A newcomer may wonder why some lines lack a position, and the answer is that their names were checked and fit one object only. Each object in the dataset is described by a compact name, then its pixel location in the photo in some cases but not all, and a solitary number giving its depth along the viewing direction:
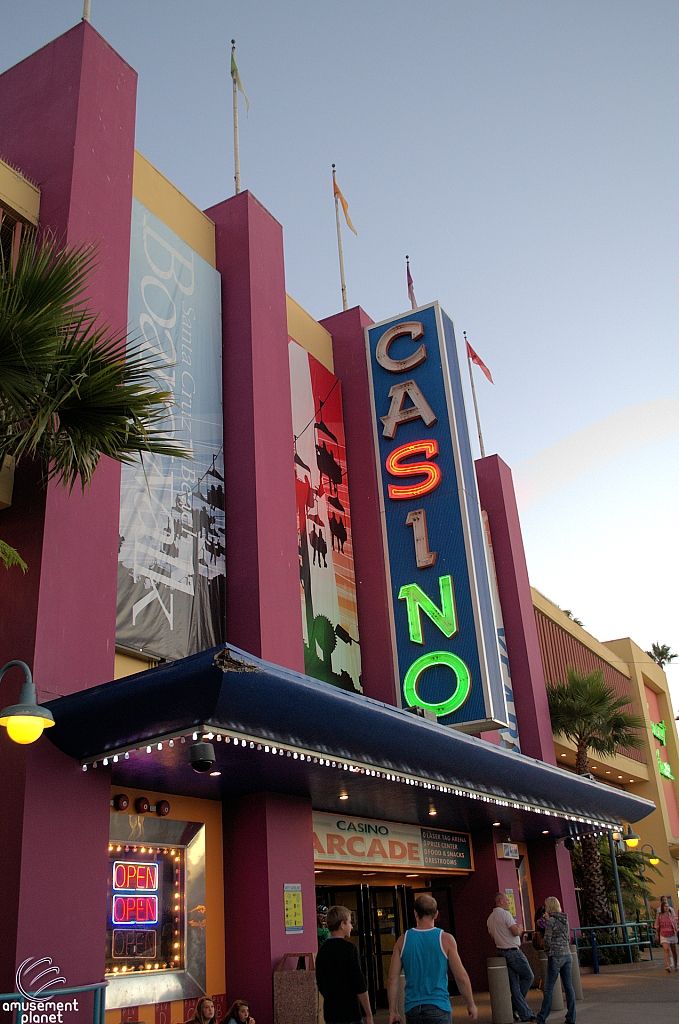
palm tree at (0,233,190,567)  7.43
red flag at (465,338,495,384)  24.25
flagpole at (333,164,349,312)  20.91
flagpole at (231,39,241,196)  16.70
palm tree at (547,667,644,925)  23.62
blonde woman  12.05
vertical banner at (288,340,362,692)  16.12
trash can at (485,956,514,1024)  13.15
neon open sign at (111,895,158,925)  10.86
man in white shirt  12.95
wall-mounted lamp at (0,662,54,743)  7.24
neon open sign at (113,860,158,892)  10.98
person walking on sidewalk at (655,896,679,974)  20.89
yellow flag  17.41
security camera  8.73
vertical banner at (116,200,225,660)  12.11
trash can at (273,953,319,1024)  11.55
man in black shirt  6.62
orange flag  21.38
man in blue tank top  6.01
